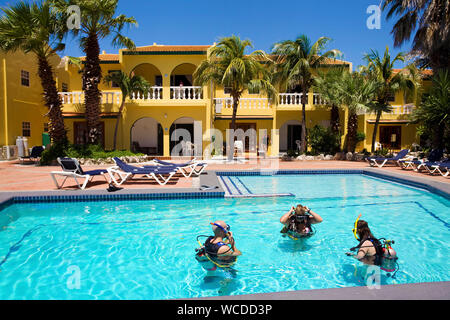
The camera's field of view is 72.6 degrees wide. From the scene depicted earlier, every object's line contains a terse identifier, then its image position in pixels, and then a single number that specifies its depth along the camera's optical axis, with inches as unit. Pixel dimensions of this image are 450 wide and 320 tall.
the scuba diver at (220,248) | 165.5
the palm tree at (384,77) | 765.9
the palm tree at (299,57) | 745.0
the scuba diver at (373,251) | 168.4
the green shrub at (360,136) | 847.7
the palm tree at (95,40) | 632.4
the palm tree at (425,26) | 612.4
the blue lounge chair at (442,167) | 483.3
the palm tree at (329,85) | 762.2
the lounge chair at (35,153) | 697.0
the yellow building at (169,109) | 801.6
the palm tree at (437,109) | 579.5
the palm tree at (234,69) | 618.5
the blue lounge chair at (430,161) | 533.2
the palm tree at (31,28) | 581.0
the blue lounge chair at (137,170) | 407.8
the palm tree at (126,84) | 723.4
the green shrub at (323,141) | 809.9
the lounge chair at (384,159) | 621.7
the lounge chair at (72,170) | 368.5
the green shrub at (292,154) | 802.2
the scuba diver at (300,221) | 211.6
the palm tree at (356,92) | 733.9
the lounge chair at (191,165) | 467.5
